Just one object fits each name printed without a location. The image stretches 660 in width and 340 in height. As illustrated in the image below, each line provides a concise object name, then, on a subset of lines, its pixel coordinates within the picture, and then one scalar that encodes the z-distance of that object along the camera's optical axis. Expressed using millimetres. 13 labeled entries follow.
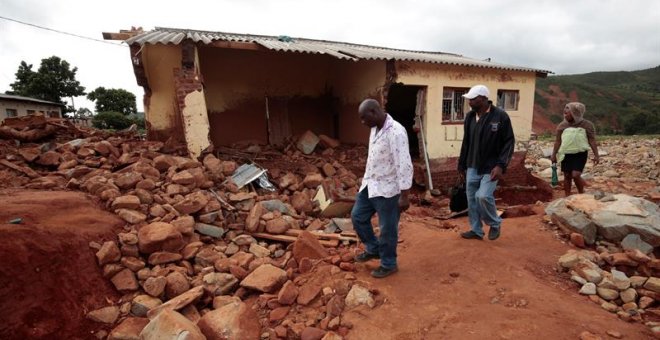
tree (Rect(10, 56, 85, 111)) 23172
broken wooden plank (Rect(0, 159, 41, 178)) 4973
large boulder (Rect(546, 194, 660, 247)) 3852
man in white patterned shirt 2873
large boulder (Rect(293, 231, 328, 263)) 3723
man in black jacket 3428
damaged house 6289
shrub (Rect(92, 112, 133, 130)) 19453
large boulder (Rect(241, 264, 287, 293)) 3195
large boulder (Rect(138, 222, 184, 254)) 3543
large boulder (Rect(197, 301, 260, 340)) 2559
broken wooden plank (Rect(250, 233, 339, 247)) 4242
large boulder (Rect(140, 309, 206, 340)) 2383
